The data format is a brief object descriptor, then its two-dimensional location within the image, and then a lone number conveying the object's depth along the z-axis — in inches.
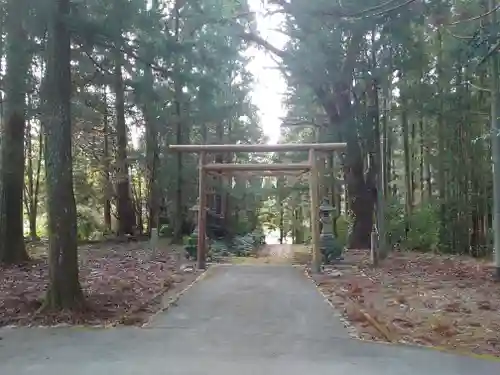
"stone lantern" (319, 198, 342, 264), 570.6
